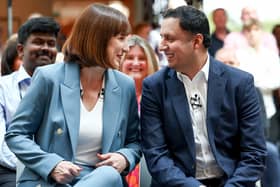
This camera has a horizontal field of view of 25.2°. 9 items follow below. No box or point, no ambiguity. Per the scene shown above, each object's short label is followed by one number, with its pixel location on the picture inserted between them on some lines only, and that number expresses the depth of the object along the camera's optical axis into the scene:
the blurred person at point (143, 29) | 7.98
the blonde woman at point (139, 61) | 4.31
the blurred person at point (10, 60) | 4.26
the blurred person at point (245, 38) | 6.61
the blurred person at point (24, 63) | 3.34
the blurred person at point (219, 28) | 6.77
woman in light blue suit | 2.79
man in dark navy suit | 2.95
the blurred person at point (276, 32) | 6.90
